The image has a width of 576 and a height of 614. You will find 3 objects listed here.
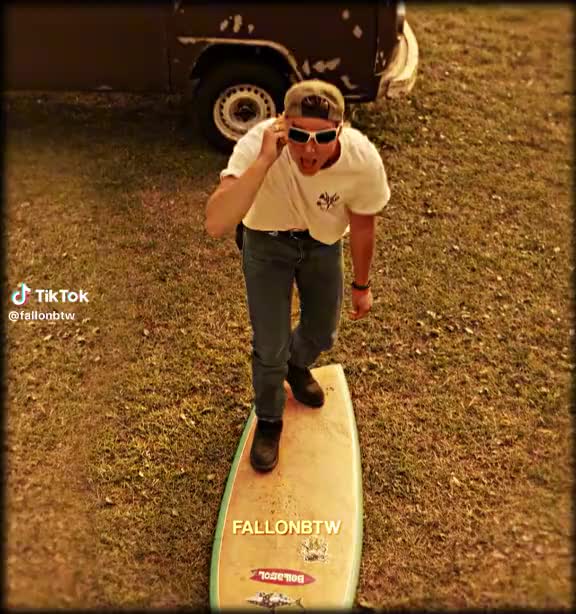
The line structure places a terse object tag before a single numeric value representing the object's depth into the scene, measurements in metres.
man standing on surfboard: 3.40
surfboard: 4.13
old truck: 6.66
